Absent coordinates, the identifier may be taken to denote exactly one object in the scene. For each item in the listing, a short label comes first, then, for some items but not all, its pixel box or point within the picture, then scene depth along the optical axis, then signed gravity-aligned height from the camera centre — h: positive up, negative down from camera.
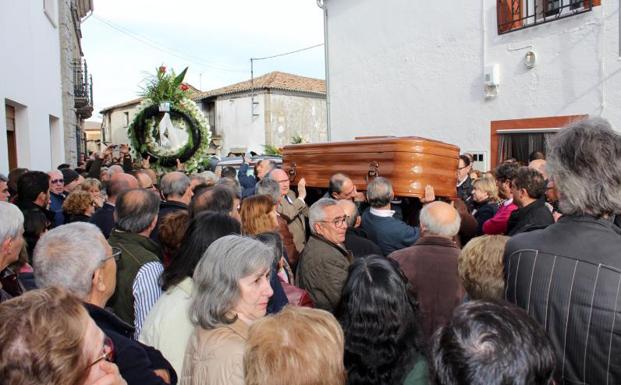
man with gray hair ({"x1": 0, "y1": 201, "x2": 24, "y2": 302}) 2.67 -0.33
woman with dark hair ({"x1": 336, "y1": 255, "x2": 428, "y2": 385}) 2.01 -0.66
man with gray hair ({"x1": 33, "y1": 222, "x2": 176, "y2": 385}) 1.93 -0.47
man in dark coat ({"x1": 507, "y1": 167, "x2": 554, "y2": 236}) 3.85 -0.31
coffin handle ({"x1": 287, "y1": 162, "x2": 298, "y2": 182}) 6.52 -0.09
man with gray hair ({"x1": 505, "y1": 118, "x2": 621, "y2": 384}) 1.68 -0.35
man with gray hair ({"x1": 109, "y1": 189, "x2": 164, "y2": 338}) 2.83 -0.53
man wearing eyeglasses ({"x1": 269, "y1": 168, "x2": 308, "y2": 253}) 4.77 -0.44
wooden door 7.88 +0.47
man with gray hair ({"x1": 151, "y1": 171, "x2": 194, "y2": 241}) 4.76 -0.20
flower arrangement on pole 7.48 +0.56
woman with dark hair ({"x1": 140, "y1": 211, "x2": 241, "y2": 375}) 2.38 -0.61
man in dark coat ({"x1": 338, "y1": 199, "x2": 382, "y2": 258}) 3.90 -0.58
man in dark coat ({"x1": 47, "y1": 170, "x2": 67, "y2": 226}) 6.03 -0.24
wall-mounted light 9.42 +1.82
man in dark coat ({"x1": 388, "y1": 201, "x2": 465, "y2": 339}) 2.97 -0.61
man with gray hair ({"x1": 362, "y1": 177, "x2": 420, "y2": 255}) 4.24 -0.50
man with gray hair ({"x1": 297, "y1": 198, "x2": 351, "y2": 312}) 3.31 -0.61
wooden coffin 5.12 +0.00
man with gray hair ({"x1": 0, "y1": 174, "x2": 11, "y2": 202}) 5.00 -0.18
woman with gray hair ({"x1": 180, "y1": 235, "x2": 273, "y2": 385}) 1.88 -0.56
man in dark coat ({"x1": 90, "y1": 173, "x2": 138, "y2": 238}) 4.49 -0.32
